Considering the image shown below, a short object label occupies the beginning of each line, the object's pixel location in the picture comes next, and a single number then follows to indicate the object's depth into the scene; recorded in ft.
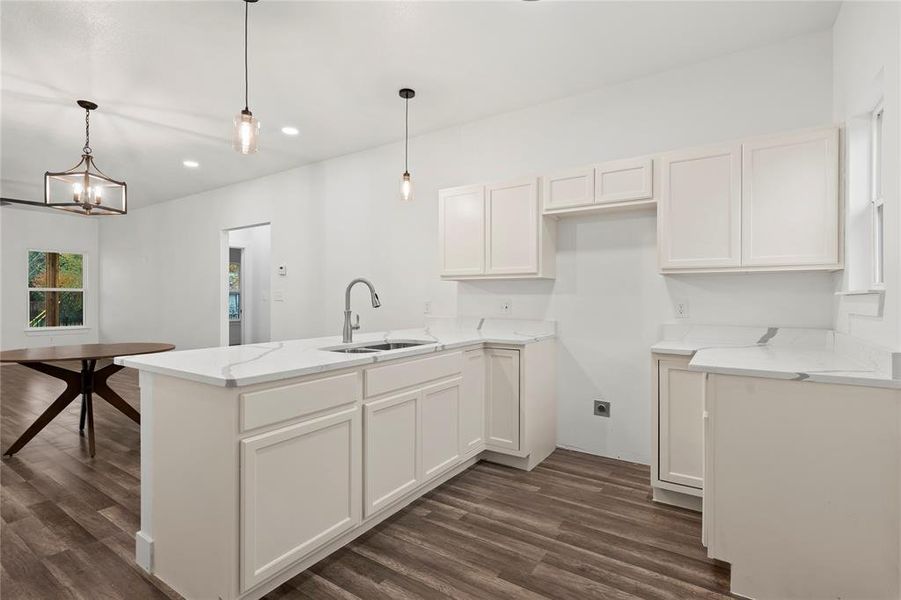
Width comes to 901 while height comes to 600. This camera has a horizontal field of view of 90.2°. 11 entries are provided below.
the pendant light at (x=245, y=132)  6.95
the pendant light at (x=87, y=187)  11.61
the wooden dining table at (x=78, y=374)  10.46
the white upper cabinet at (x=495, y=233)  10.45
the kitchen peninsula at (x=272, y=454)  5.13
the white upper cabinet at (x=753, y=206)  7.55
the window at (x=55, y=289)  25.22
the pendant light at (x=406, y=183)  10.33
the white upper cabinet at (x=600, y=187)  9.15
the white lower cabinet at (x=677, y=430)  7.84
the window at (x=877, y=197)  6.45
